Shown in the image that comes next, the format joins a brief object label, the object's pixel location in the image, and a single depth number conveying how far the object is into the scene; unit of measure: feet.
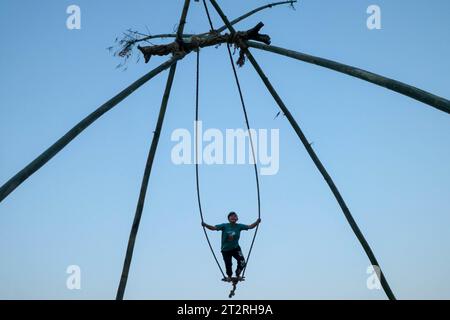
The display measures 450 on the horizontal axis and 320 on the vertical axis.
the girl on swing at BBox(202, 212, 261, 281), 48.21
